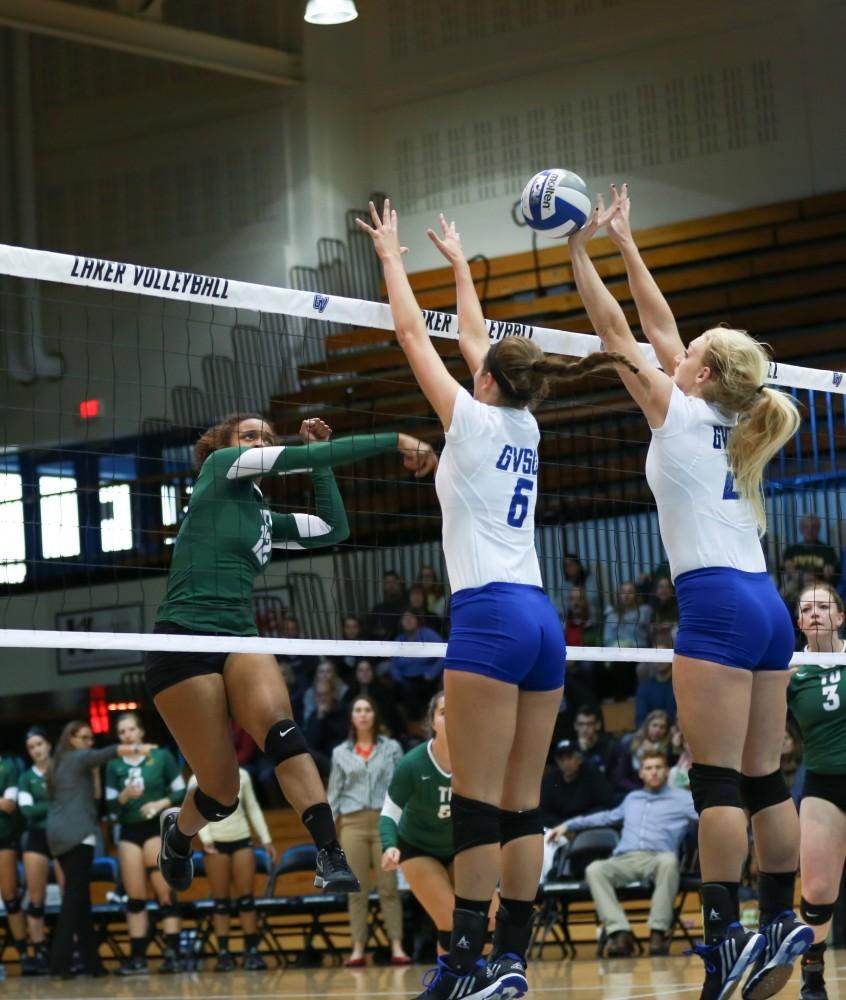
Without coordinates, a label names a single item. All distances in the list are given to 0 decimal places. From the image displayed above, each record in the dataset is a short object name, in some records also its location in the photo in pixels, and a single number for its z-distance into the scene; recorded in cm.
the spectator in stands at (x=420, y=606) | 1508
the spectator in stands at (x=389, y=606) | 1515
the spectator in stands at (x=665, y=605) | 1319
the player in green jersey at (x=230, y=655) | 589
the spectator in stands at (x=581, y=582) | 1409
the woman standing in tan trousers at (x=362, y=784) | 1237
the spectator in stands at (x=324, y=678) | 1454
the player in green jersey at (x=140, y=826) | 1286
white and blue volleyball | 605
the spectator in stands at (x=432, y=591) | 1523
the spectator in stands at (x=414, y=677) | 1461
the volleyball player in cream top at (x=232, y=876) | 1263
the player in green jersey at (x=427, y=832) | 745
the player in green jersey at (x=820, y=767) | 677
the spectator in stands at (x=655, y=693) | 1323
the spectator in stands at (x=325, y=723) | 1425
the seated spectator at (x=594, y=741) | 1293
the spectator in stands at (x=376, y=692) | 1452
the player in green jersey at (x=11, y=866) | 1378
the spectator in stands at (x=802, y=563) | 1156
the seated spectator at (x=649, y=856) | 1127
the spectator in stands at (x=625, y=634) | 1416
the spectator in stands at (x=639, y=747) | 1209
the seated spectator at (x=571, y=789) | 1231
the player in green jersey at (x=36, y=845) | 1361
